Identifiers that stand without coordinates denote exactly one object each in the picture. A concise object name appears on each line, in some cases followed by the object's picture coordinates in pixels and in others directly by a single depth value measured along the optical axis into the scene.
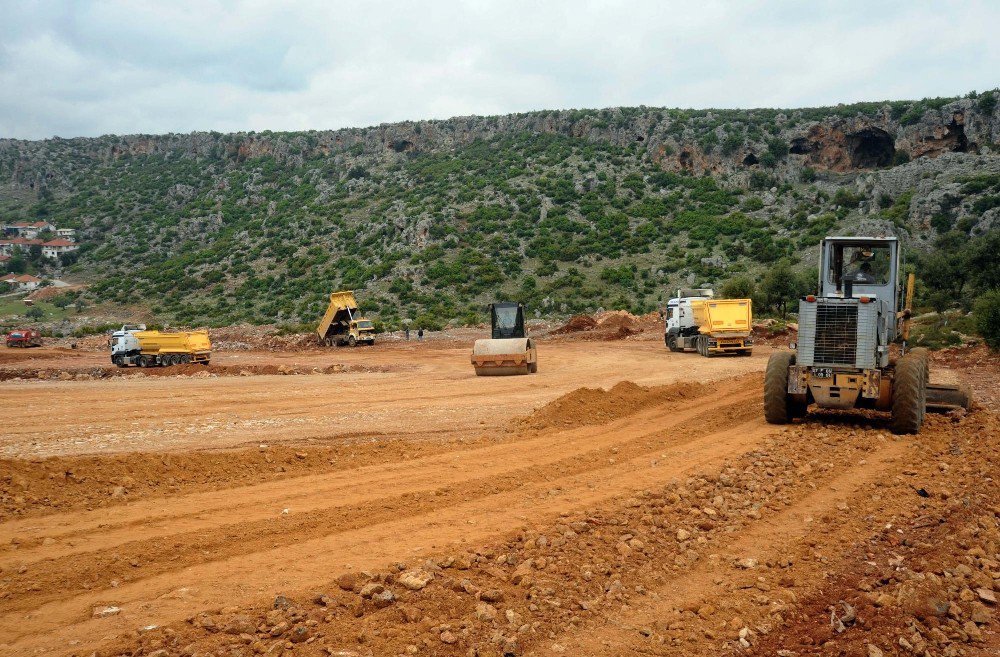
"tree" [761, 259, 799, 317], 46.36
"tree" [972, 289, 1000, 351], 23.94
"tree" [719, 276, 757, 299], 47.69
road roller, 25.97
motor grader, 12.20
